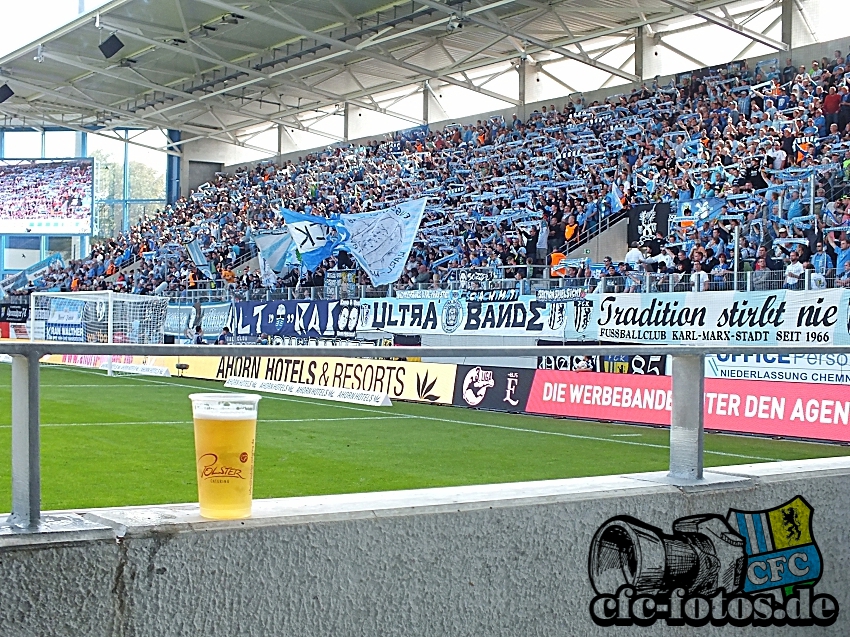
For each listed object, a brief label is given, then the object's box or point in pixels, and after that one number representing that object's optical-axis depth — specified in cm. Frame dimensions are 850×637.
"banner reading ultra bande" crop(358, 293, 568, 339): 2102
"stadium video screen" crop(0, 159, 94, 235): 5769
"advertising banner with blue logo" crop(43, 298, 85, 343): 3453
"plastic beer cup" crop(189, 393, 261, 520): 284
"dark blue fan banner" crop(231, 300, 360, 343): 2686
